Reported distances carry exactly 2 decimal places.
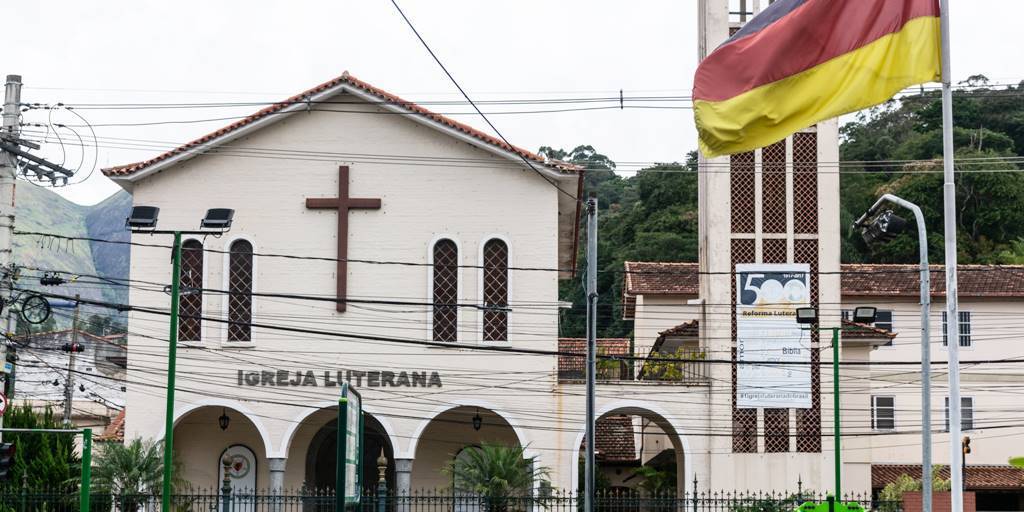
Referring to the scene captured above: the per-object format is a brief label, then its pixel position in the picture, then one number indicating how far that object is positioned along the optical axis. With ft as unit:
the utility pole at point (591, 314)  102.17
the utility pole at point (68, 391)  166.85
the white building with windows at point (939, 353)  169.78
